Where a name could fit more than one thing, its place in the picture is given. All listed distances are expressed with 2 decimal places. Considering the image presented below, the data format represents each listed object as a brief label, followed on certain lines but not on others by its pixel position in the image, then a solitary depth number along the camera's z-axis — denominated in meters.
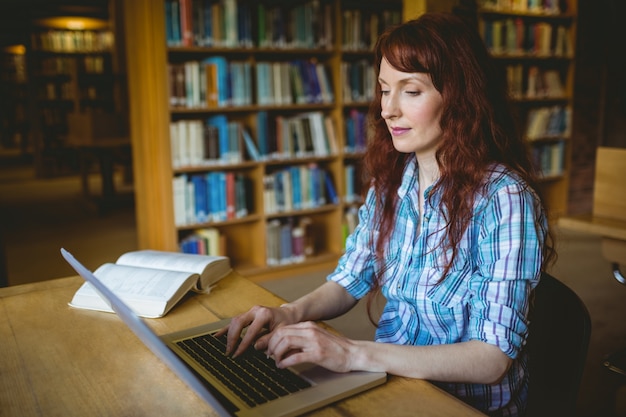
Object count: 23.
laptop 0.85
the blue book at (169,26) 3.50
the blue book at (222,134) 3.74
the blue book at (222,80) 3.67
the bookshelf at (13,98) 11.41
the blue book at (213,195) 3.76
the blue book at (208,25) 3.63
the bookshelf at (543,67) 5.22
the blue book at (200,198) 3.70
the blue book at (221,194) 3.77
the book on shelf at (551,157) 5.51
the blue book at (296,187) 4.03
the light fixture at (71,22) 10.29
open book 1.31
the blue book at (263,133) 3.85
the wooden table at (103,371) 0.89
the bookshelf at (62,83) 8.84
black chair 1.11
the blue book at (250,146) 3.85
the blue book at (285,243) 4.01
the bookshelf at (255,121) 3.54
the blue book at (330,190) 4.19
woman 1.02
